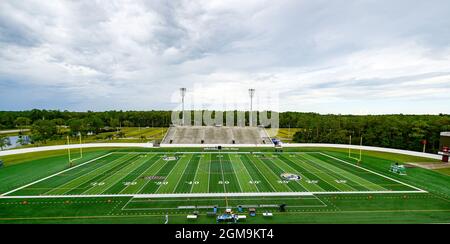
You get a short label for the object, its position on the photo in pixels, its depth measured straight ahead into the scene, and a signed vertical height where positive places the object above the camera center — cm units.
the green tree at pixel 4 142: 4783 -526
